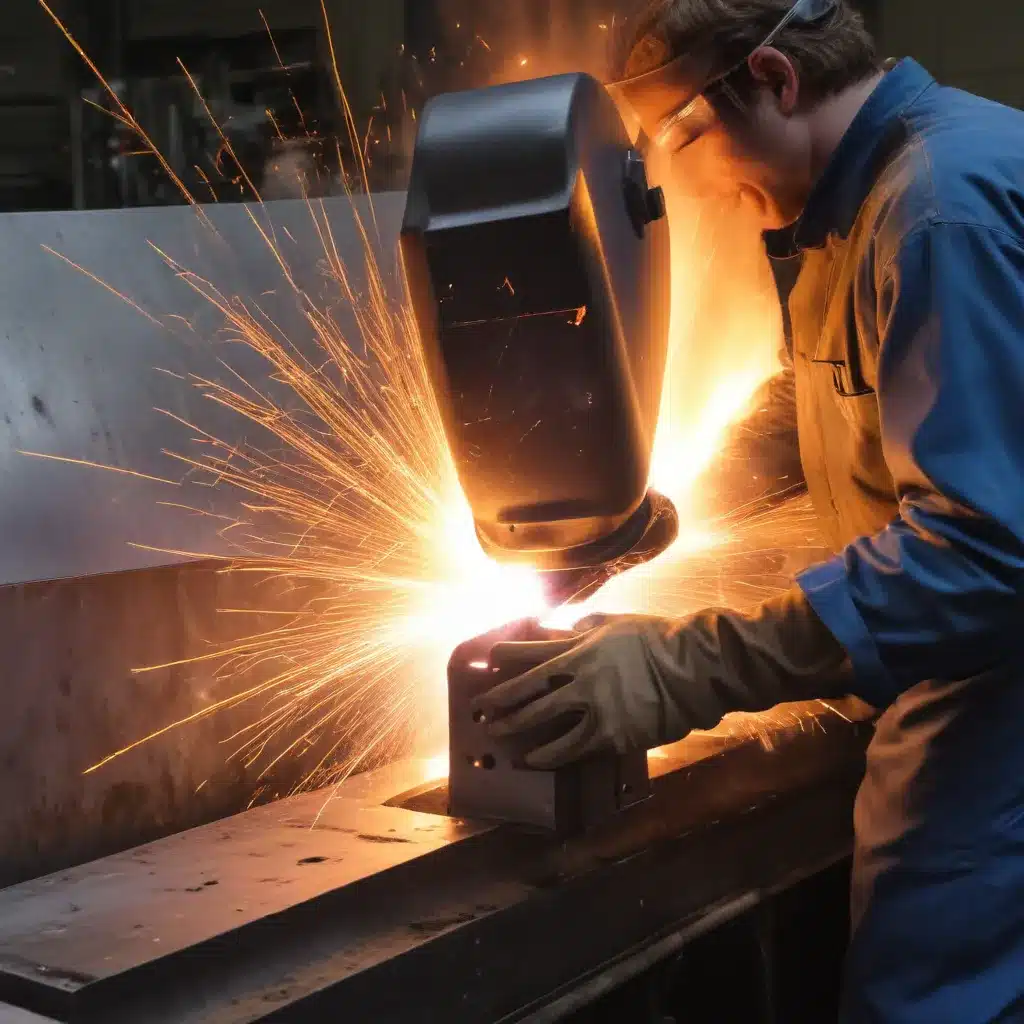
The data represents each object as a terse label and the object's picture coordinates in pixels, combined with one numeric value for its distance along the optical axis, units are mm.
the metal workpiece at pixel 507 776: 1373
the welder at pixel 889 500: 1202
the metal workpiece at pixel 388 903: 1028
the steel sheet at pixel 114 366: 1785
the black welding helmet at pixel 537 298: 1146
